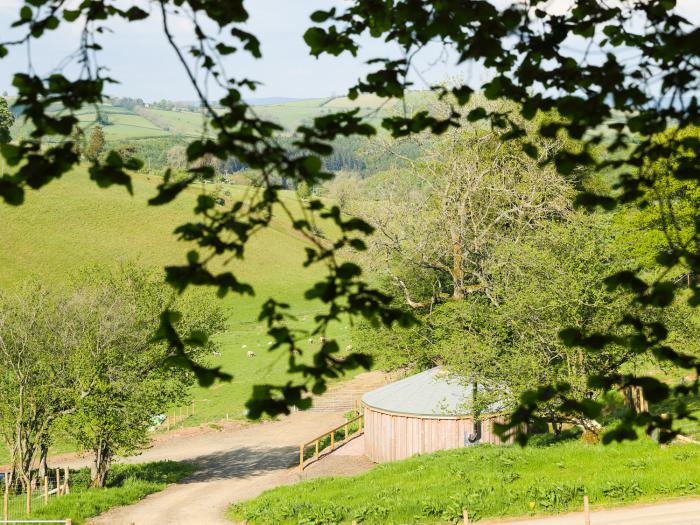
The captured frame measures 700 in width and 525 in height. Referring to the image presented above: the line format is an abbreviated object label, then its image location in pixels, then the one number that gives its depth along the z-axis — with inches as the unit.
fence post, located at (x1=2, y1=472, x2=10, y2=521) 981.8
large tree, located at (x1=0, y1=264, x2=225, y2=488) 1161.4
